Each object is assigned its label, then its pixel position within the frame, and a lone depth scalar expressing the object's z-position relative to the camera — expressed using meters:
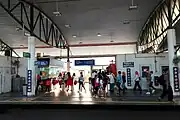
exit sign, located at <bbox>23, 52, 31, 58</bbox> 14.32
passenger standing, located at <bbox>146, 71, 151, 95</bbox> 14.62
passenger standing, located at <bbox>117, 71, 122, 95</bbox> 15.28
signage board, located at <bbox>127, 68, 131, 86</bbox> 18.61
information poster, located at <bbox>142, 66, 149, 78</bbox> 18.53
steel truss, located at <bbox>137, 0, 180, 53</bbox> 14.24
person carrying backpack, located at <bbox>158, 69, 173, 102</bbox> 10.06
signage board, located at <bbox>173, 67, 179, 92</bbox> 13.16
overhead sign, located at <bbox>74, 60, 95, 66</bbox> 21.53
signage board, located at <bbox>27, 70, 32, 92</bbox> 14.63
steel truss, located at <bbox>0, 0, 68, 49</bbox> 14.67
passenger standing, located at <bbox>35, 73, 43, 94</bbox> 16.47
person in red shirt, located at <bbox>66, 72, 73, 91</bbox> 18.22
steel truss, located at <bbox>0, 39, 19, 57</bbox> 26.10
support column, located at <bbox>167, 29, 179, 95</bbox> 13.43
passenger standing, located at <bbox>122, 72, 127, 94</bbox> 15.68
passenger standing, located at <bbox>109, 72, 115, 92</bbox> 15.21
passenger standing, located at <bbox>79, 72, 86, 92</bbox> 17.00
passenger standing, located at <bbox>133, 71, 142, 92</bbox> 16.02
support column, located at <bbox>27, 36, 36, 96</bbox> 14.91
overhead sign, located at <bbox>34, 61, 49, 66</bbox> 15.86
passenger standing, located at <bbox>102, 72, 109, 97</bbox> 14.80
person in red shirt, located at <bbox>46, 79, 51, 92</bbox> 18.06
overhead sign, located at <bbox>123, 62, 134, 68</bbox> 18.64
